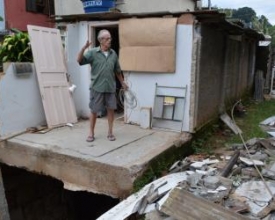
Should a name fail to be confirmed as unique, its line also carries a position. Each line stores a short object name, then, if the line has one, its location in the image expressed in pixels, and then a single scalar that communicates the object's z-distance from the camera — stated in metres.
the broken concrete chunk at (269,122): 8.34
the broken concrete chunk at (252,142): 6.22
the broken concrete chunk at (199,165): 5.19
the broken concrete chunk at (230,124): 7.60
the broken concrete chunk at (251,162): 5.16
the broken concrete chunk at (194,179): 4.48
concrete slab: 4.82
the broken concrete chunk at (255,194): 4.02
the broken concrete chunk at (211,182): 4.43
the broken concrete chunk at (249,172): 4.87
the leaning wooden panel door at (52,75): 6.75
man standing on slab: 5.47
